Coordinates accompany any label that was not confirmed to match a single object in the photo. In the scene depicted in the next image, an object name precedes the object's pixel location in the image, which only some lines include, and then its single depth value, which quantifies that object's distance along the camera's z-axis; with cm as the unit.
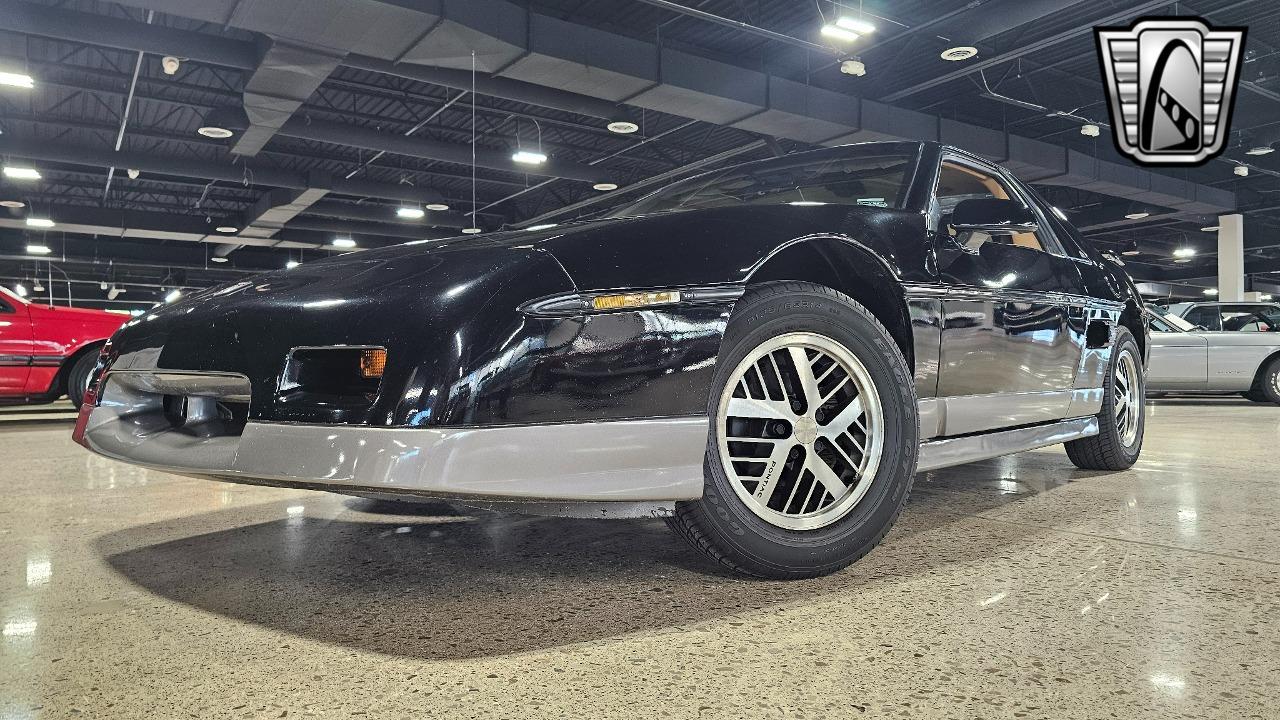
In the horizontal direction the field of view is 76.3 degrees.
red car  680
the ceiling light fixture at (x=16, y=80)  910
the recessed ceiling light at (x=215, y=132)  1195
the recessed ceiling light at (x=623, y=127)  1200
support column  1894
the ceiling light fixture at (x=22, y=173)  1402
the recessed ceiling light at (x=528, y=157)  1340
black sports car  152
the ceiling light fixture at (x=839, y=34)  798
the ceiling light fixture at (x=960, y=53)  888
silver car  923
